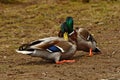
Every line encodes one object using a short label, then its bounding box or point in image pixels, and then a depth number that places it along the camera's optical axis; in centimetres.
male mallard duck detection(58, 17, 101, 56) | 1902
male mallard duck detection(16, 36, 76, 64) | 1747
